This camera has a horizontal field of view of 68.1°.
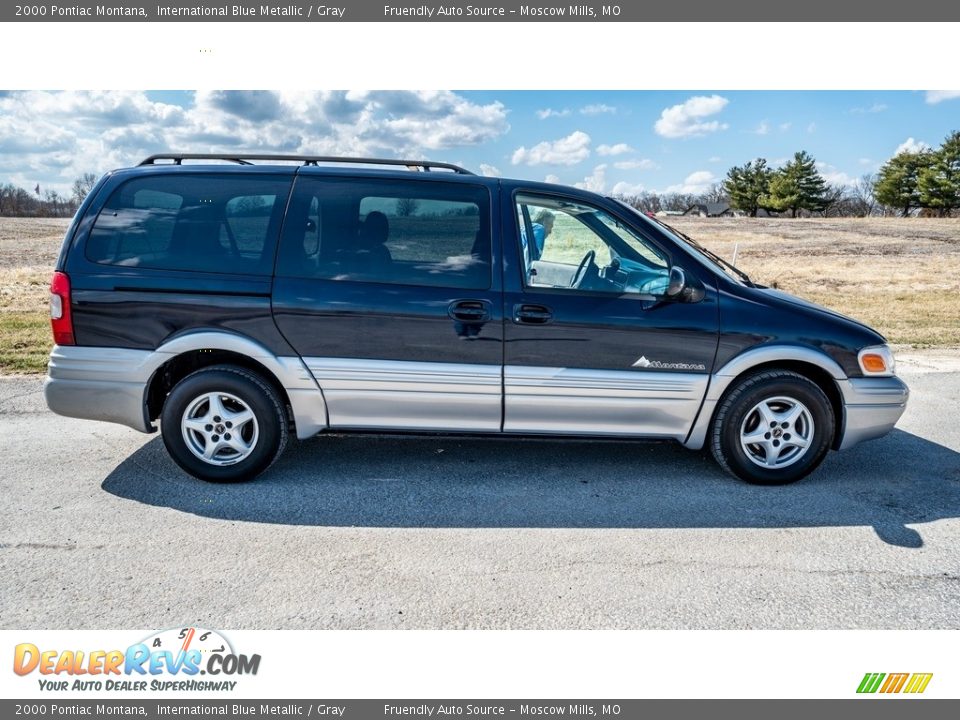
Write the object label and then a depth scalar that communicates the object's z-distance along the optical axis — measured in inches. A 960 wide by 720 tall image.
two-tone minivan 167.0
